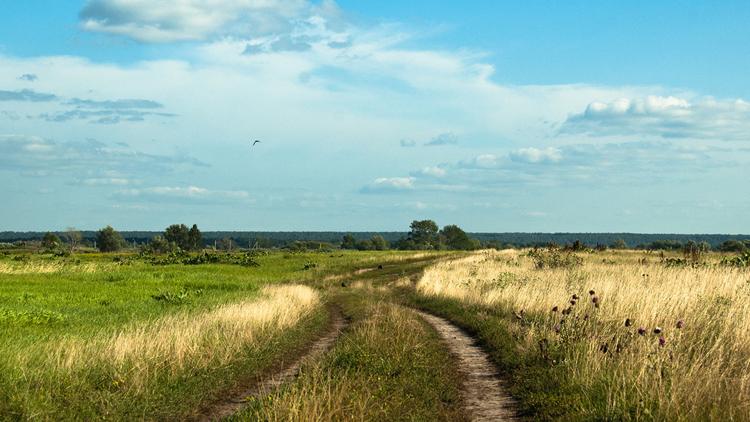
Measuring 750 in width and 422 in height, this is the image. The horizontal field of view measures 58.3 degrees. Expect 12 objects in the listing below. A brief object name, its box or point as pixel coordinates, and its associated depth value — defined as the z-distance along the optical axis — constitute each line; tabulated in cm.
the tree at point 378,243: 15485
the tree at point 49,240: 12697
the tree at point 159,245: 12274
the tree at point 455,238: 17512
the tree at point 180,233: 15288
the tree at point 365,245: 15524
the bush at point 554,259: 3847
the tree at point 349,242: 17280
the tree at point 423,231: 16950
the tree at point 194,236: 15300
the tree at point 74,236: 13956
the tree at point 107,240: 14162
